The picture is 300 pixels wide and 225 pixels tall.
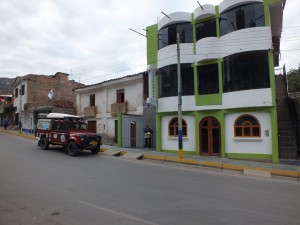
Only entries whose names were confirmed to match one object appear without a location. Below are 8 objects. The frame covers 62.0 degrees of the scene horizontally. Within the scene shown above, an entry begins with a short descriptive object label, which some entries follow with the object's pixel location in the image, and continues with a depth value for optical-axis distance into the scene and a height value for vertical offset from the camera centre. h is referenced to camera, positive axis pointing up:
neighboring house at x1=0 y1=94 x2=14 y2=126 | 44.88 +4.02
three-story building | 14.46 +3.06
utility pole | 14.88 +0.24
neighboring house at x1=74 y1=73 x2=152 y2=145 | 21.61 +2.62
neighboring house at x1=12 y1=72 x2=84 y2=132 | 34.50 +5.50
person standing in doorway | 19.50 -0.62
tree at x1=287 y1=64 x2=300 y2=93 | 30.22 +5.32
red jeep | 15.32 -0.37
